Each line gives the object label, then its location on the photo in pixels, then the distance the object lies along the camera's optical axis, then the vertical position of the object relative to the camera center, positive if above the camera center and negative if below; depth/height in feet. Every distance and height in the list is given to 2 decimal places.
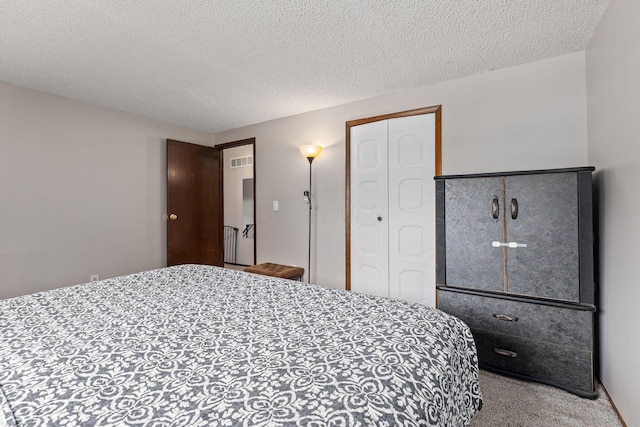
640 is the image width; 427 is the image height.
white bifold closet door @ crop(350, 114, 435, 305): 9.51 +0.13
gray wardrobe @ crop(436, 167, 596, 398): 6.12 -1.25
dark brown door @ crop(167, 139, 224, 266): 13.21 +0.41
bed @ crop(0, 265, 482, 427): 2.43 -1.52
